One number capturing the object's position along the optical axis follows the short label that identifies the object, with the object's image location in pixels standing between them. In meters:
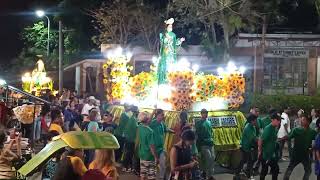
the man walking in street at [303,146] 11.91
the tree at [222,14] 32.31
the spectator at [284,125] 16.77
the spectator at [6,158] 9.12
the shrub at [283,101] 27.04
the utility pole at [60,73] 28.86
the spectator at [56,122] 10.90
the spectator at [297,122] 16.99
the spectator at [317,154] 11.34
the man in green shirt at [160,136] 11.56
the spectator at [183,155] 8.89
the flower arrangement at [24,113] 12.03
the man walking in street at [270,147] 11.98
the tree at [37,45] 46.59
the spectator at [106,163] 6.73
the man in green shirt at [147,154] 11.27
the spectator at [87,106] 17.89
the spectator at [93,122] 12.21
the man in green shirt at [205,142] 12.89
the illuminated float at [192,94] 14.60
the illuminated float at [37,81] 28.60
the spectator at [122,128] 14.89
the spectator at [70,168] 6.30
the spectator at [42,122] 12.99
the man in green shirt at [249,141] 13.01
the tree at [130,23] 38.94
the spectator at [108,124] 14.35
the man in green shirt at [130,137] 14.63
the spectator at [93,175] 6.02
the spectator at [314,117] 15.81
